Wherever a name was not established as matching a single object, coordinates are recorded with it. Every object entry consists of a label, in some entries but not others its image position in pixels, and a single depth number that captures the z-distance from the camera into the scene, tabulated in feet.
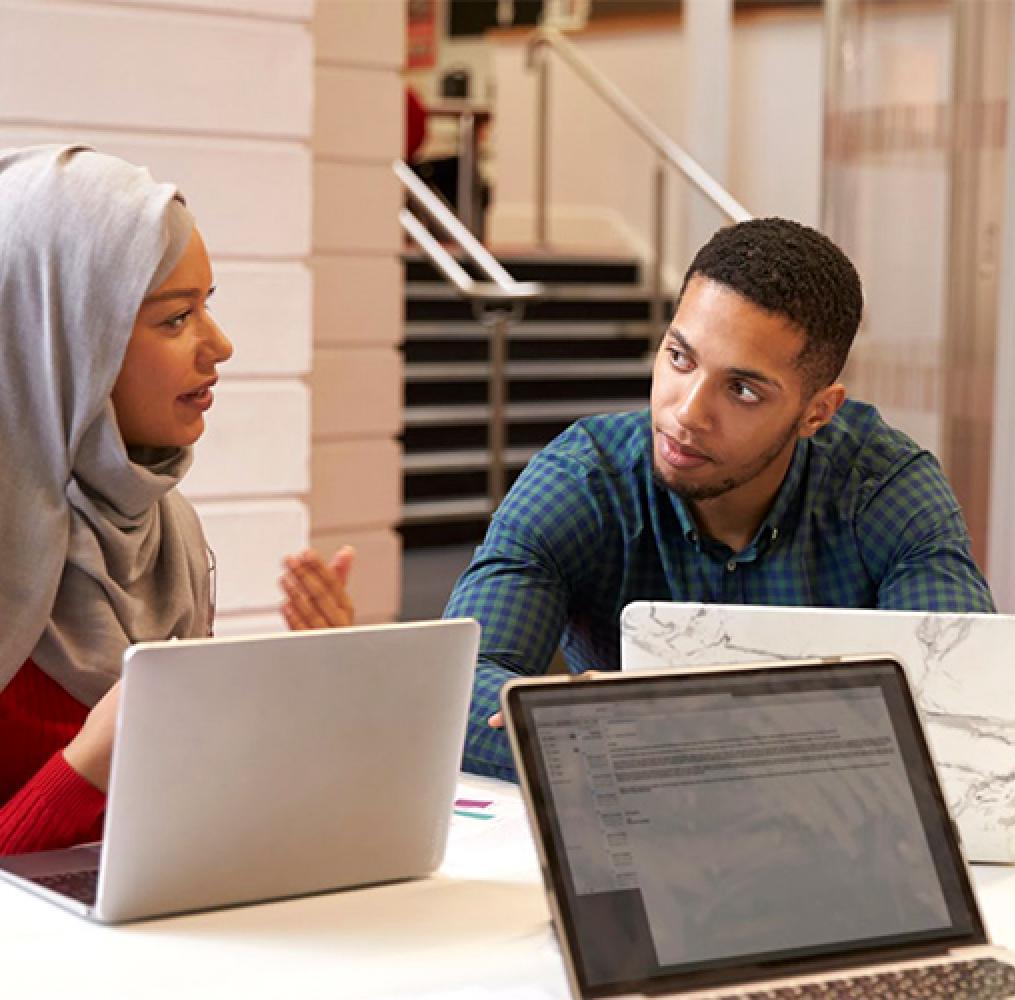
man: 9.13
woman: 8.19
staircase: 26.45
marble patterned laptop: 7.34
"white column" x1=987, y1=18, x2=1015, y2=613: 21.36
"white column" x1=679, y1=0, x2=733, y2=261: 29.04
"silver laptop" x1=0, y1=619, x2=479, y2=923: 6.49
